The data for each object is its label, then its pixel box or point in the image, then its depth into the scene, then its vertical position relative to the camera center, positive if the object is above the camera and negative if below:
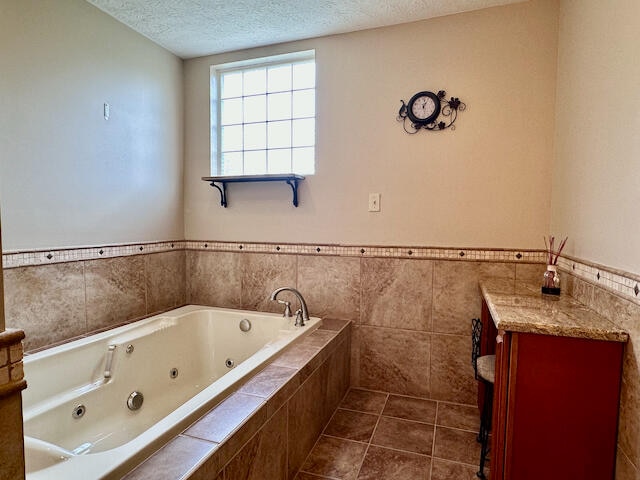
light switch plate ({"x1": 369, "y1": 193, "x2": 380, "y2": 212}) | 2.29 +0.10
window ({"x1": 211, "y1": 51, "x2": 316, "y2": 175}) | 2.49 +0.73
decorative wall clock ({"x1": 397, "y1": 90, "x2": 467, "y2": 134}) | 2.12 +0.65
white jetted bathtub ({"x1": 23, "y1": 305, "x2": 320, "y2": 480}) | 1.02 -0.82
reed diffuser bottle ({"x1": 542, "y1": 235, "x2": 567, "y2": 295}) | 1.62 -0.28
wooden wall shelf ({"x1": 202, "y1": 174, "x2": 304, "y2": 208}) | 2.38 +0.25
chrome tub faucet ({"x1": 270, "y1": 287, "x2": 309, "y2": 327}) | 2.15 -0.61
